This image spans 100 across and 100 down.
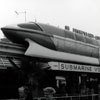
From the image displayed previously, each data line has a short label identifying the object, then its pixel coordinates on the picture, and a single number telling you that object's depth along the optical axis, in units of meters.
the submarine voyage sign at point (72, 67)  26.82
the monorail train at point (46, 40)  27.06
